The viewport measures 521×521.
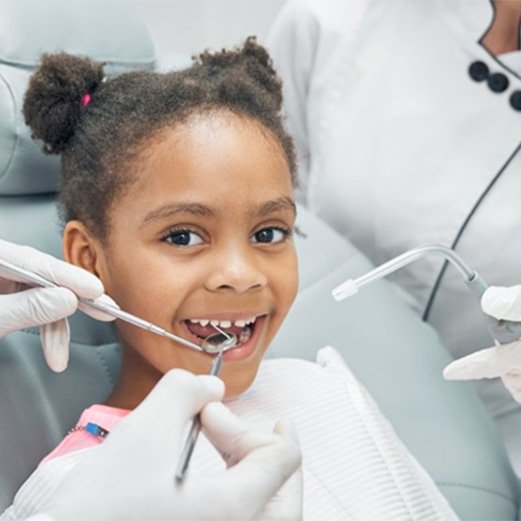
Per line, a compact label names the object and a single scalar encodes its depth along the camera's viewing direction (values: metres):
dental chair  1.12
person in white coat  1.51
